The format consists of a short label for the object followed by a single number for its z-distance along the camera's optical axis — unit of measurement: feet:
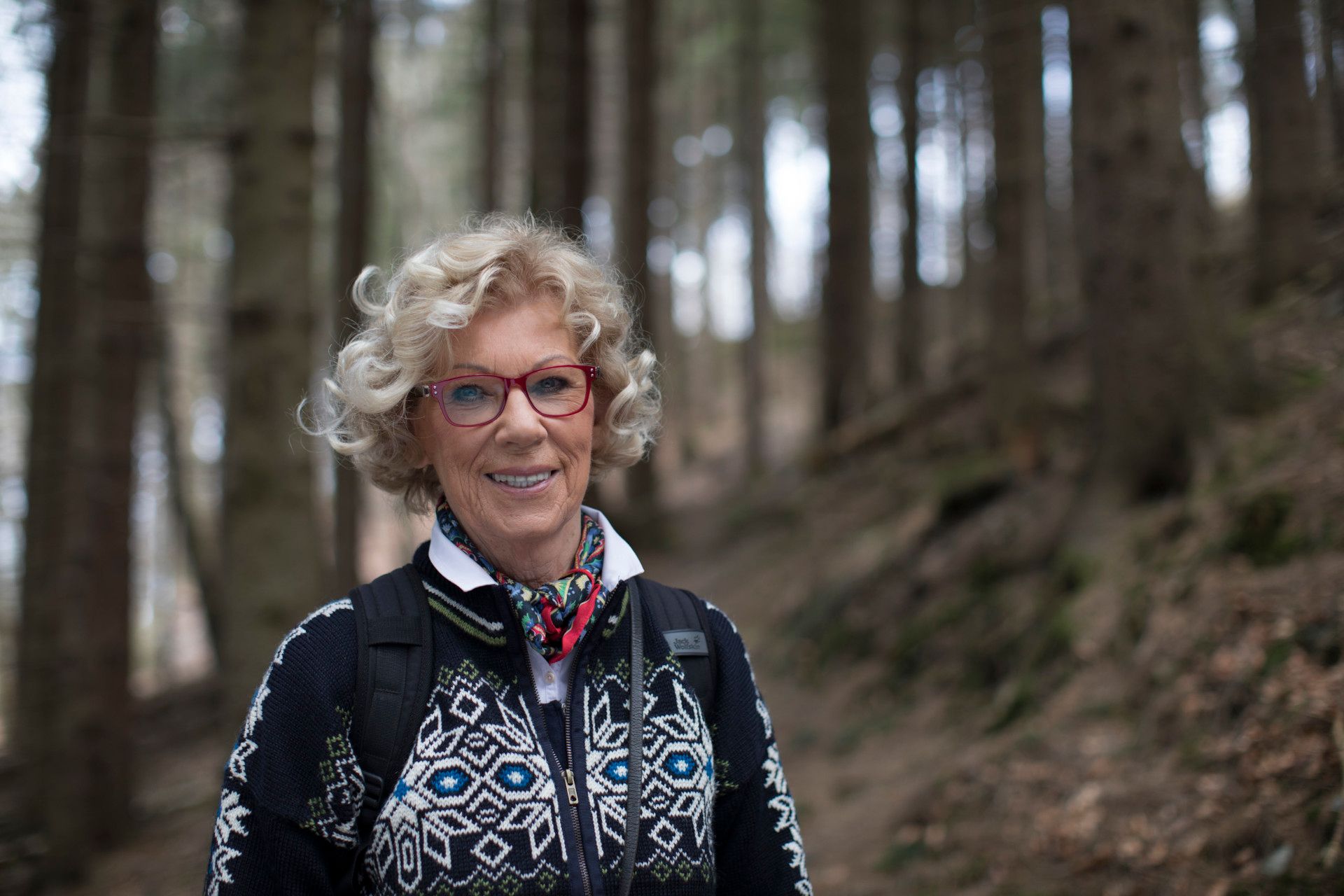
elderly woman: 5.84
